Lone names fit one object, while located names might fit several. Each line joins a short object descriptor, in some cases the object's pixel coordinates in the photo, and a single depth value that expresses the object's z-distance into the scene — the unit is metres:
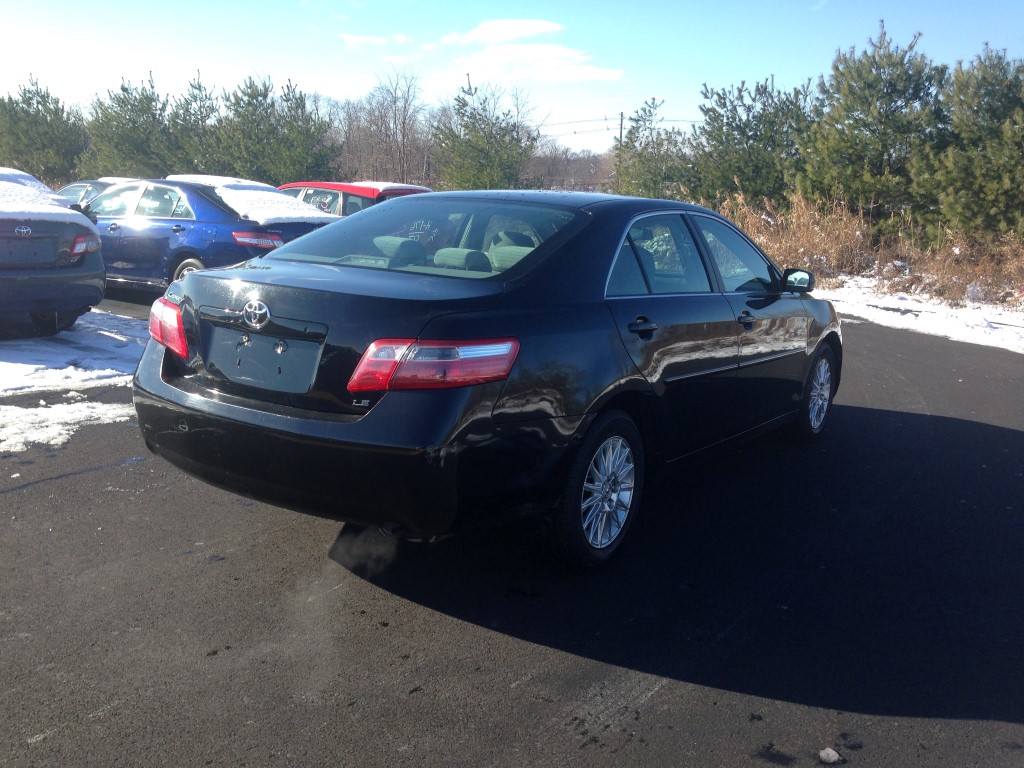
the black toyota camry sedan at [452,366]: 3.47
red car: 15.42
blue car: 10.78
